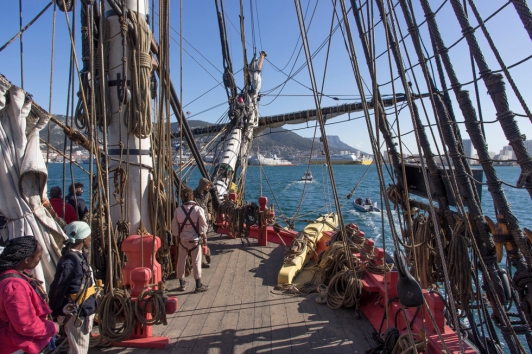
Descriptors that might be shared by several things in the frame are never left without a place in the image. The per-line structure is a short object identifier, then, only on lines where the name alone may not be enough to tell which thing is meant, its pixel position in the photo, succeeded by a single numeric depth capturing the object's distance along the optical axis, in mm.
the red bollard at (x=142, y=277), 3258
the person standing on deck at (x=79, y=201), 5242
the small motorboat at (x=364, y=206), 22234
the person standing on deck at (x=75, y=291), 2467
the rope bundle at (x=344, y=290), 4008
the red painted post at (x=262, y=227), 6957
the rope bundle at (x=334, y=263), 4688
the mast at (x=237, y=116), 10500
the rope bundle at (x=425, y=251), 3232
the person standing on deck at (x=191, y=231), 4625
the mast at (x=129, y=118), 4469
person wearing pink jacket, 1970
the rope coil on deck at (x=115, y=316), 3176
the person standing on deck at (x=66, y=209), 4973
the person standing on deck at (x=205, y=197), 6320
